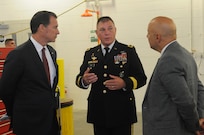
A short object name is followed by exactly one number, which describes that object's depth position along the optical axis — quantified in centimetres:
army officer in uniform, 240
